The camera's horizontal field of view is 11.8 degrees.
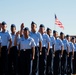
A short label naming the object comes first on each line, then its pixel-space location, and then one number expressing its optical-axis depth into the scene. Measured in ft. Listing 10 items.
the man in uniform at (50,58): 49.03
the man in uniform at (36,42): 42.03
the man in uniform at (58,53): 52.22
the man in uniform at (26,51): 40.34
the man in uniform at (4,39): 40.96
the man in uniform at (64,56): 55.69
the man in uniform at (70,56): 58.59
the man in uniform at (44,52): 45.70
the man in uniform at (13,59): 42.47
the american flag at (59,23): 72.28
